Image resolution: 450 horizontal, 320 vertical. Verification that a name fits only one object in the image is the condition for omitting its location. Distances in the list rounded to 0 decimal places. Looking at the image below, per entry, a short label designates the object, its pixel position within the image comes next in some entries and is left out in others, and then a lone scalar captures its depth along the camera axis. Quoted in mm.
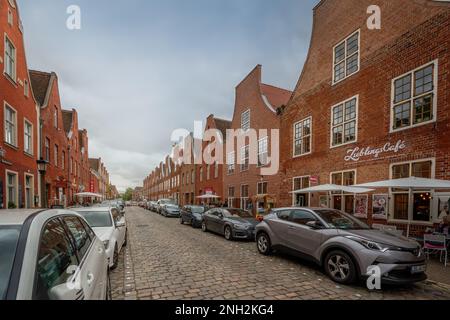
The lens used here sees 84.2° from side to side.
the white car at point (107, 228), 5906
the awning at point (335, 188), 9411
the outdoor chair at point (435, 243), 6945
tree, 134250
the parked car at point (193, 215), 14672
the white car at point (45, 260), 1693
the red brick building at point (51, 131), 17630
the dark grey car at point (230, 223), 10164
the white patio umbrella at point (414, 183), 6801
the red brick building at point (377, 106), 8453
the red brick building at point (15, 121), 11312
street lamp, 12659
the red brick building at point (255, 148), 17953
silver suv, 4711
